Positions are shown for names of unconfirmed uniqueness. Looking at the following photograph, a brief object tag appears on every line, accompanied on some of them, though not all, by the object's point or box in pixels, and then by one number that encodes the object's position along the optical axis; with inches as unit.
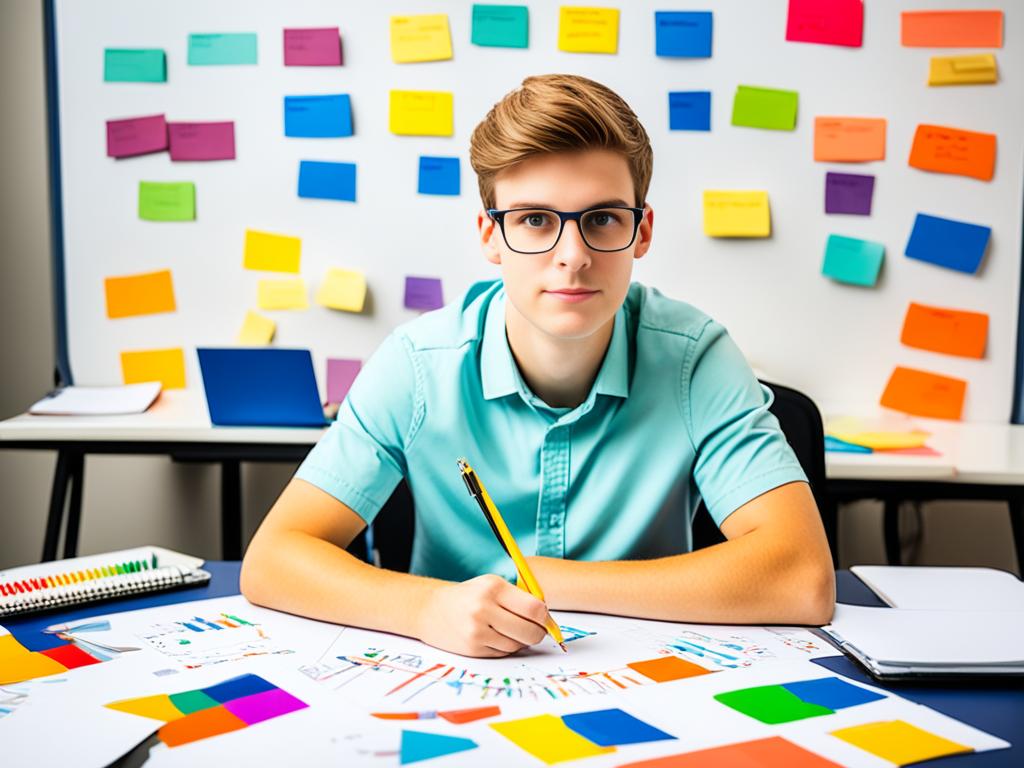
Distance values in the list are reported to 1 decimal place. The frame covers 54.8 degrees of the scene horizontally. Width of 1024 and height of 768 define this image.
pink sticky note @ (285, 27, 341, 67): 96.7
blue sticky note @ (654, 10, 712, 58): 94.0
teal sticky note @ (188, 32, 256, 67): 98.0
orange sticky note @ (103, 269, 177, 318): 100.6
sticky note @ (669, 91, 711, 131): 94.7
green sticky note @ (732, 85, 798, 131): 93.8
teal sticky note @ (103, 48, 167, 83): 98.7
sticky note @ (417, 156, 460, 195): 97.0
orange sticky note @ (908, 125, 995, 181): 92.9
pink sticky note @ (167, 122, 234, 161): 98.7
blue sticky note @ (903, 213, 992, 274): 93.5
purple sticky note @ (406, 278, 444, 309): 98.3
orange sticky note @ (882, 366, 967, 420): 95.2
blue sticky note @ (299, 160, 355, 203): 98.0
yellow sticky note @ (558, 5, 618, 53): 94.6
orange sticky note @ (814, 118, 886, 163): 93.7
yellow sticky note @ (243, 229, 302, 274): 99.3
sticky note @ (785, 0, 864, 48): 92.8
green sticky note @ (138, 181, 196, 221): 99.6
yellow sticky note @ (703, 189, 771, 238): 95.0
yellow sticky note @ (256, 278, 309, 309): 99.7
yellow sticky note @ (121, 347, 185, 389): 101.1
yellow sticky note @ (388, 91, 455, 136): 96.6
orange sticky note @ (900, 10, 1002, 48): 92.3
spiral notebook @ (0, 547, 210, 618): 39.0
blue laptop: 77.2
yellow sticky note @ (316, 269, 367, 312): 98.3
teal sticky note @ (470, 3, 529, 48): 94.8
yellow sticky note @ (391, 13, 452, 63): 95.9
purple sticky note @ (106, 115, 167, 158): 99.2
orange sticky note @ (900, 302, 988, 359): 94.6
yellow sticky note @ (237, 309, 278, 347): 99.9
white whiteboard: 93.7
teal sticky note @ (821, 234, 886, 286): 94.6
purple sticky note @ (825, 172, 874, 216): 94.3
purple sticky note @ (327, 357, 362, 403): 99.2
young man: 39.4
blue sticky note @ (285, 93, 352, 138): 97.1
